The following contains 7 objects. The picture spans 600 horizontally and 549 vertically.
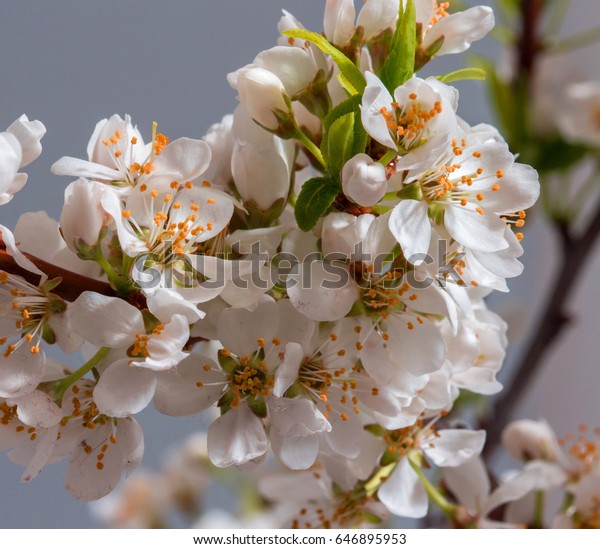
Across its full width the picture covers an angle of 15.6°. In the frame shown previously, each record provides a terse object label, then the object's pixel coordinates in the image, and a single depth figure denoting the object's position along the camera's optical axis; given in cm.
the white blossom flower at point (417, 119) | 33
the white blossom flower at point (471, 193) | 33
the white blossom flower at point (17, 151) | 32
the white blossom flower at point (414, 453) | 36
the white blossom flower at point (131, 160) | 33
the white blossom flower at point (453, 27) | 35
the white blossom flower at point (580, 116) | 49
